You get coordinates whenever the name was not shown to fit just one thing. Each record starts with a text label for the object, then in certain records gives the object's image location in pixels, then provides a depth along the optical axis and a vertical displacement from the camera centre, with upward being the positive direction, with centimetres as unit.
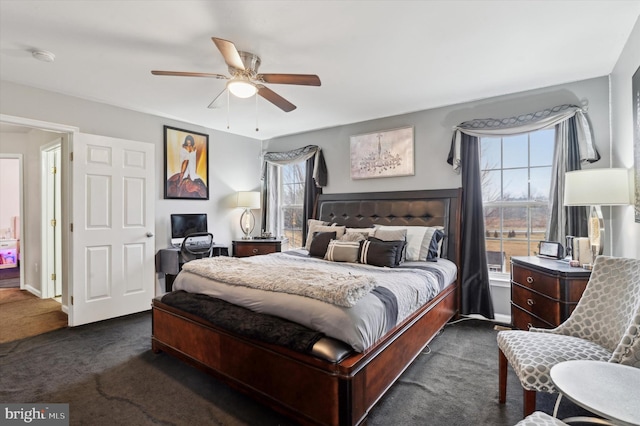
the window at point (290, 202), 536 +20
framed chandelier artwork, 411 +80
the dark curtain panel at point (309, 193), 494 +32
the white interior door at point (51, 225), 459 -14
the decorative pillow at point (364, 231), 357 -22
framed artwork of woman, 434 +72
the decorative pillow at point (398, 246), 312 -34
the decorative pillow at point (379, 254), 303 -40
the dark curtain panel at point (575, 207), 301 +4
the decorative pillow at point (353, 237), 354 -27
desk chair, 393 -45
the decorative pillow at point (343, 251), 326 -40
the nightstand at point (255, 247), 468 -50
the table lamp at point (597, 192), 232 +15
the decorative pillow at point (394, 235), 330 -24
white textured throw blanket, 186 -45
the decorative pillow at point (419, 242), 335 -32
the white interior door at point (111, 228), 345 -15
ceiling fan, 222 +103
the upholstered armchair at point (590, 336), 158 -72
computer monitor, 433 -15
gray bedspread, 176 -58
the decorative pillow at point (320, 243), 359 -34
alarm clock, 285 -36
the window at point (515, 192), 337 +22
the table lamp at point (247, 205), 505 +14
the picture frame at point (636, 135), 214 +52
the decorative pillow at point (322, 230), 381 -21
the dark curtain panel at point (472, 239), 356 -31
